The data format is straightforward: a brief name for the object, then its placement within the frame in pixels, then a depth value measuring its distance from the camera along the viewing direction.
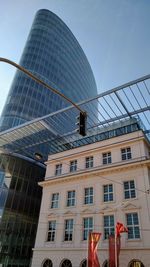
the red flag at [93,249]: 21.48
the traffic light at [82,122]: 9.45
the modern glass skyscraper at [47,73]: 68.25
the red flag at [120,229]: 22.22
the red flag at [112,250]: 21.91
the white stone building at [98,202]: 24.42
